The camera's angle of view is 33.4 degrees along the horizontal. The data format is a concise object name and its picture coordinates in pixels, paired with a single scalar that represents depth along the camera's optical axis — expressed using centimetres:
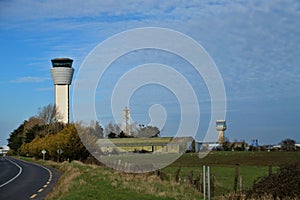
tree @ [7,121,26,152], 14905
